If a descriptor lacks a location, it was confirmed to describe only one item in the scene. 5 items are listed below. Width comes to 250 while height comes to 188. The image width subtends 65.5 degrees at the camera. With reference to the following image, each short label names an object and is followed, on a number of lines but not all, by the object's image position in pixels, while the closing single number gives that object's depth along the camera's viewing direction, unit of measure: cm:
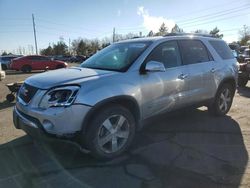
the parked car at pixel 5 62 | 1989
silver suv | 263
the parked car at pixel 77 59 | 3425
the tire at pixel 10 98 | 606
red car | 1686
